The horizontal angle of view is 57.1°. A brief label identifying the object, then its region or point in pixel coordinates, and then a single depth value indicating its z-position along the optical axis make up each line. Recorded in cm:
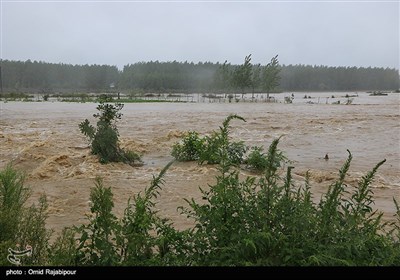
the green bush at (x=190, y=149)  1386
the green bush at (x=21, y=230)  351
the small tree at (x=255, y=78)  8648
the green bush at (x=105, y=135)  1324
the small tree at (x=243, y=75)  8260
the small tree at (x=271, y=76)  8525
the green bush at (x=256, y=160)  1217
